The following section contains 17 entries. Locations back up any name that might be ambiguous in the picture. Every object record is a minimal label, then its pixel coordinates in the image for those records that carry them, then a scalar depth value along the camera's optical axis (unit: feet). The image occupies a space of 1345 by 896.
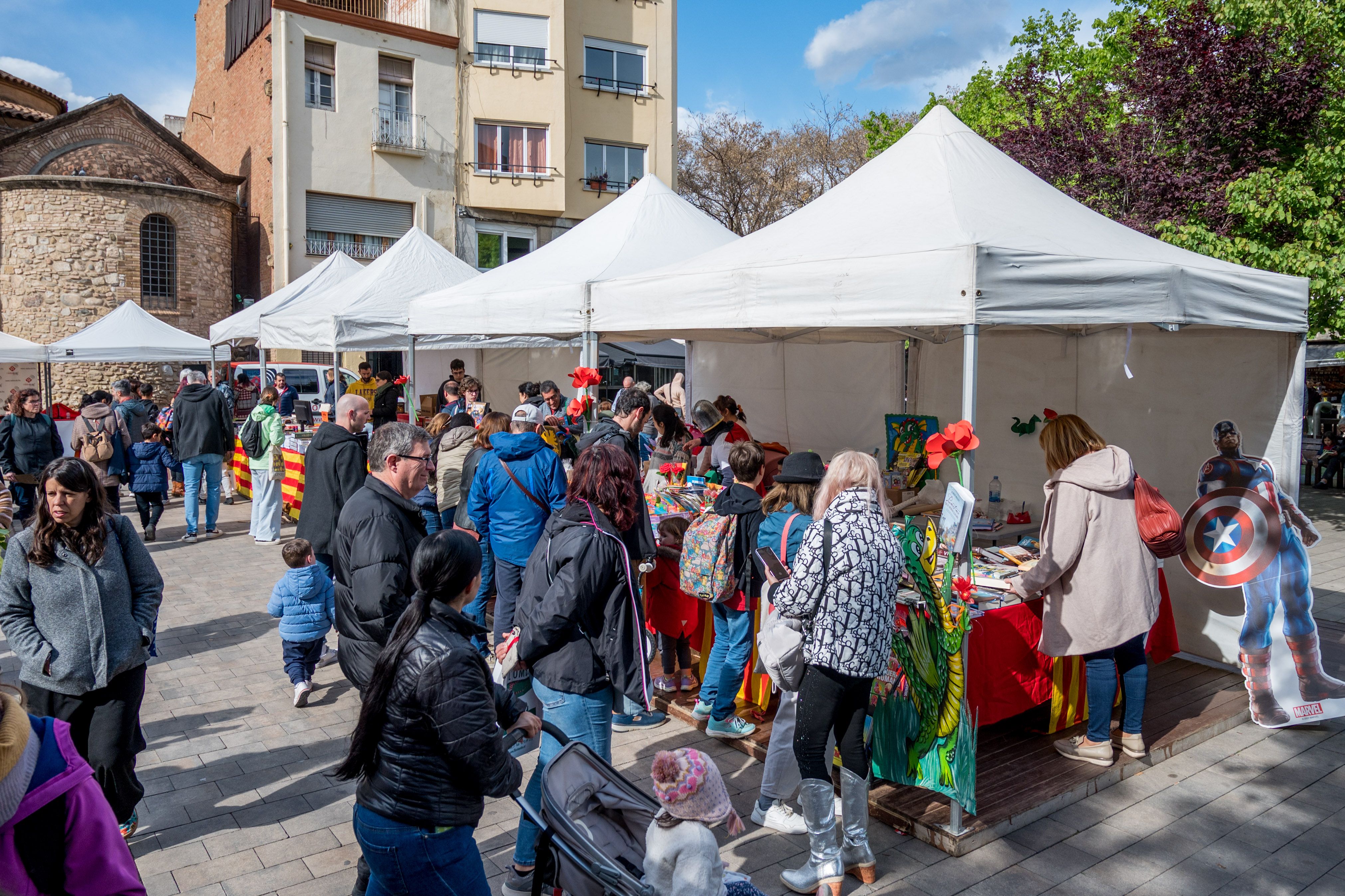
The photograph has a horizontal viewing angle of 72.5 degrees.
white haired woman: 11.08
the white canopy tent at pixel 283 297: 45.68
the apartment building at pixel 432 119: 76.43
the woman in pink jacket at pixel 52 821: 5.28
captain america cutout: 17.12
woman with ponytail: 7.83
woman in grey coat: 11.15
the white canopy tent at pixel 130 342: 50.26
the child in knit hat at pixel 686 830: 8.12
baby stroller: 8.26
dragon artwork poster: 12.74
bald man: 19.52
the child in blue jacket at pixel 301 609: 18.20
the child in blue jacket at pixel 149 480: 33.91
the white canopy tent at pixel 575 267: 22.67
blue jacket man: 17.57
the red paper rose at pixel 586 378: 21.83
